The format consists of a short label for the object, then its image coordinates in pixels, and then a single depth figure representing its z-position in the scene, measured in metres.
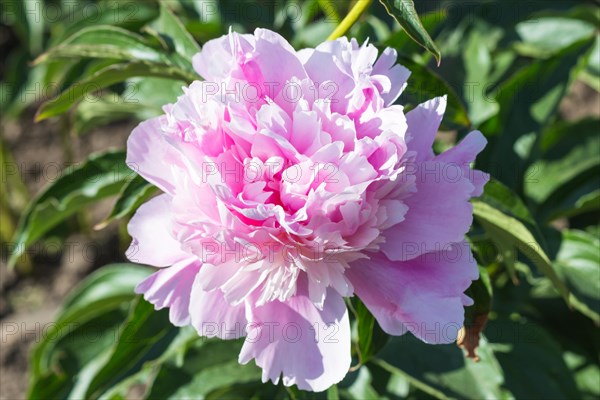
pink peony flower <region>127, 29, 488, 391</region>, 0.72
